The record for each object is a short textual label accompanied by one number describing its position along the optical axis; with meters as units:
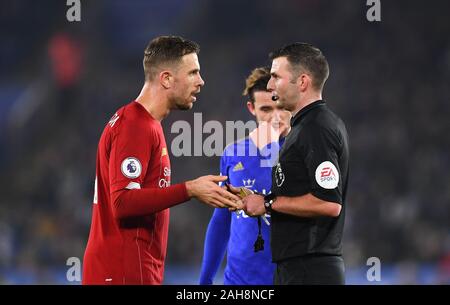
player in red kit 8.25
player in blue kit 10.41
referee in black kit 8.16
